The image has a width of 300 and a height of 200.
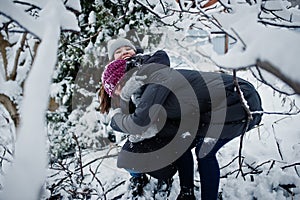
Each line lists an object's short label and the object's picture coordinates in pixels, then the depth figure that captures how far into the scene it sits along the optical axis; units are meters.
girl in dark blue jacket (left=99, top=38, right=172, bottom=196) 2.00
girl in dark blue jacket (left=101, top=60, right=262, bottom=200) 1.85
